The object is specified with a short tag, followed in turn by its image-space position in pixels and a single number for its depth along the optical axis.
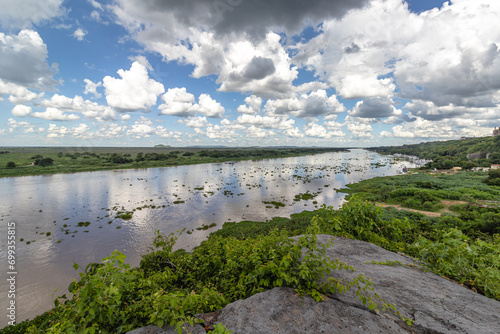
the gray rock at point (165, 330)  3.45
